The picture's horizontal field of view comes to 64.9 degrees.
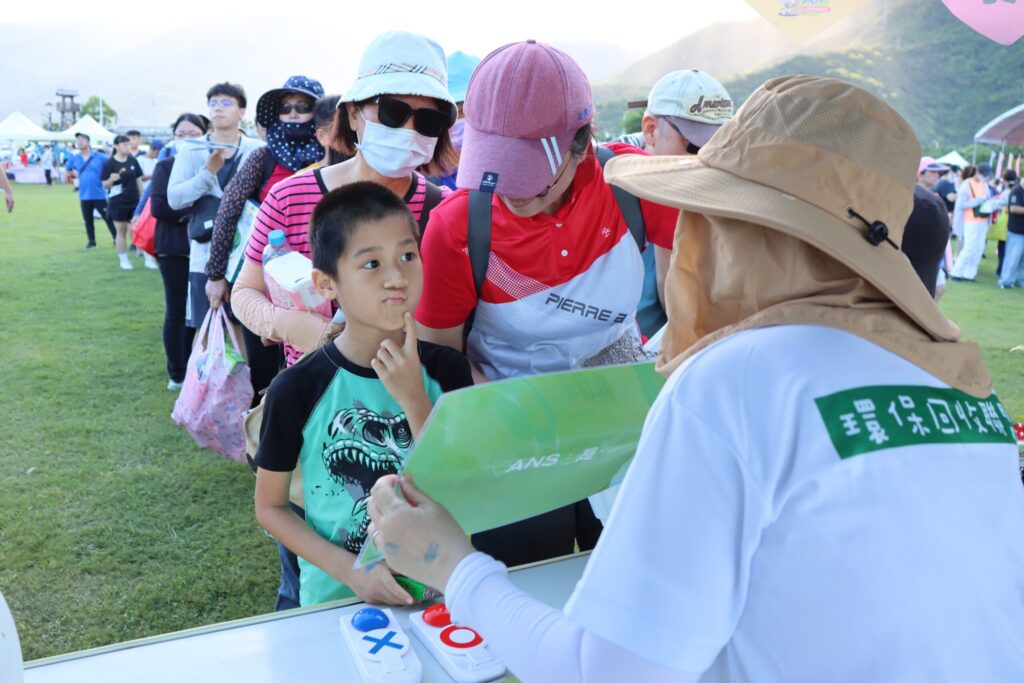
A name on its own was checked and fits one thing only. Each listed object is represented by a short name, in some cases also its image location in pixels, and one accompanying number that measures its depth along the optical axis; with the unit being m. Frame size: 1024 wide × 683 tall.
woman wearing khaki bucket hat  0.71
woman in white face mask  2.11
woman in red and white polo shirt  1.58
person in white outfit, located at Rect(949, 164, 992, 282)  11.77
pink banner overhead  2.47
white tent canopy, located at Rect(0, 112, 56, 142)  33.58
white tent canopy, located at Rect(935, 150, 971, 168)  20.59
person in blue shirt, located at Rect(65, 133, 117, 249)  11.65
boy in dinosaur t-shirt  1.56
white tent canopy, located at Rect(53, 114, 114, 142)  31.86
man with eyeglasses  4.05
